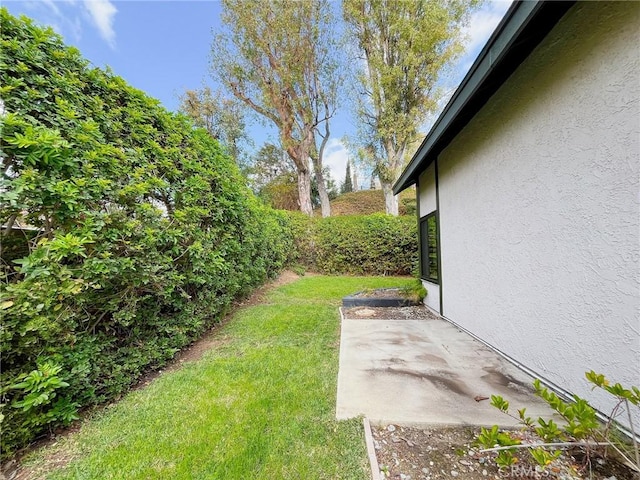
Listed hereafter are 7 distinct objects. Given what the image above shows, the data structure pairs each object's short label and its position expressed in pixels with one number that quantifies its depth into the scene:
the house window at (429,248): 5.56
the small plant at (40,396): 1.87
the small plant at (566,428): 1.32
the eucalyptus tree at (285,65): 13.05
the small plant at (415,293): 6.13
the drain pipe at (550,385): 1.83
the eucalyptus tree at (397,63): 12.40
